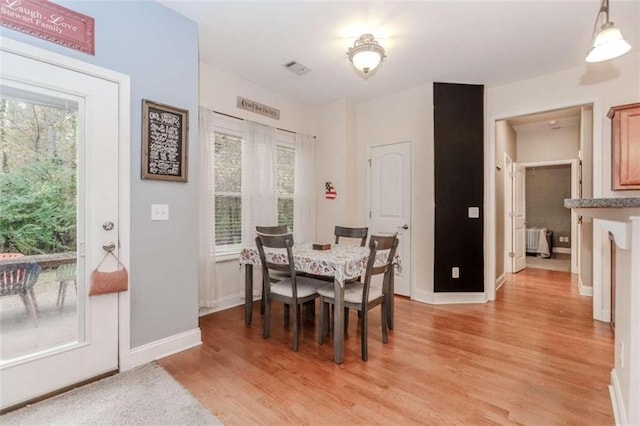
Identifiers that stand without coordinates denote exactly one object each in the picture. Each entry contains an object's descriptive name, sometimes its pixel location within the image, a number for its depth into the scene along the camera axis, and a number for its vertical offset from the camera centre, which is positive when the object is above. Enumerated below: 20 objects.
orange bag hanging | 1.93 -0.45
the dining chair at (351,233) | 3.41 -0.23
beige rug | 1.63 -1.12
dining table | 2.28 -0.43
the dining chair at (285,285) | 2.46 -0.65
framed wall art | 2.22 +0.54
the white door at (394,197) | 4.05 +0.21
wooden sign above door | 1.69 +1.13
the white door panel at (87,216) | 1.78 -0.03
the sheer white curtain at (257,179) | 3.67 +0.42
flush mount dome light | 2.42 +1.30
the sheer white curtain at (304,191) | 4.31 +0.31
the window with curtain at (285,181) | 4.19 +0.44
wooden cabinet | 2.88 +0.66
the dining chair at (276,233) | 3.07 -0.24
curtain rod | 3.41 +1.13
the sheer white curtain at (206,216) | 3.23 -0.04
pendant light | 1.88 +1.09
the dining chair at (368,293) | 2.32 -0.67
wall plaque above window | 3.66 +1.33
